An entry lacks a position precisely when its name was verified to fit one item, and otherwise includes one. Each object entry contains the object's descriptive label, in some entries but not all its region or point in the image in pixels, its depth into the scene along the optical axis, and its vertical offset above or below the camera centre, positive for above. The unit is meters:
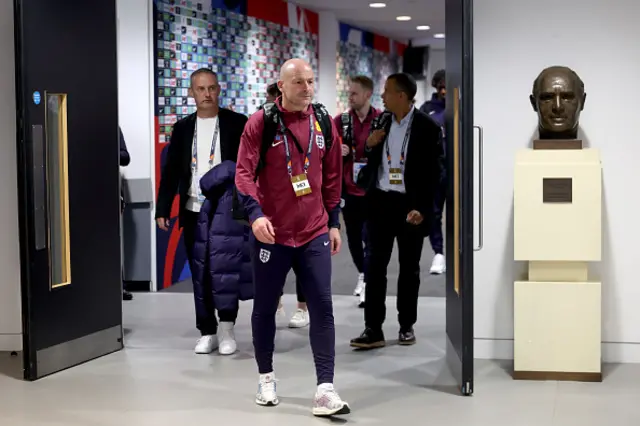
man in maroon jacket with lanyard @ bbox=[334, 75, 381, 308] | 7.34 +0.03
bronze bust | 5.39 +0.25
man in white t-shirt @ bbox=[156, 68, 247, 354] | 6.17 +0.00
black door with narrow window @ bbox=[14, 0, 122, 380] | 5.48 -0.14
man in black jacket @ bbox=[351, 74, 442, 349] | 6.23 -0.23
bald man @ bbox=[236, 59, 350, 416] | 4.77 -0.23
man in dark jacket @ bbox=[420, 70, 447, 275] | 9.43 +0.32
